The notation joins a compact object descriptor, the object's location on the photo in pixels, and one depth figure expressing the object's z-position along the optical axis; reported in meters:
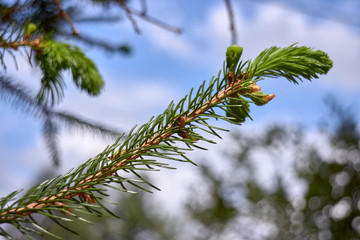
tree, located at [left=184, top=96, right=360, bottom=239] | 6.18
